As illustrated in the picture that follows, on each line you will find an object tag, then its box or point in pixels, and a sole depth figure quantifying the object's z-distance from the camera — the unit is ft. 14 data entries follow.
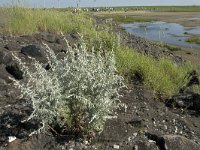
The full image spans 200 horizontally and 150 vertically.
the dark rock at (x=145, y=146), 6.92
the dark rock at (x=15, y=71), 9.85
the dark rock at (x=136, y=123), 7.70
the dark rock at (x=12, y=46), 12.92
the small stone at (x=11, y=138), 6.74
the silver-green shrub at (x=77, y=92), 6.51
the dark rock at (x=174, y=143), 6.93
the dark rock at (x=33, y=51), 11.55
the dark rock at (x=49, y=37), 14.99
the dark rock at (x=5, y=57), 10.87
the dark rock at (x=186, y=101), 9.87
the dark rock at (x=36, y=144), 6.62
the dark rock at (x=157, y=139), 6.97
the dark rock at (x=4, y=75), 9.56
